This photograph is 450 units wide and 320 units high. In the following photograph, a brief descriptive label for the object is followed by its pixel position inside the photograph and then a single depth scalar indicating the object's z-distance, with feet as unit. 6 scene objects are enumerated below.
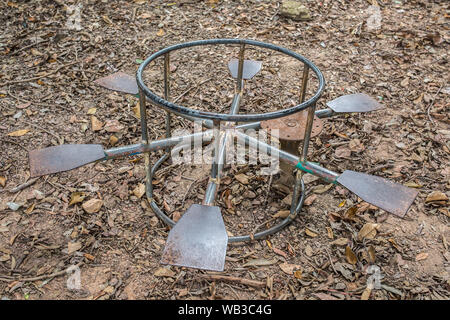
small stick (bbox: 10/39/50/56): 12.47
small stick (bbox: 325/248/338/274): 6.81
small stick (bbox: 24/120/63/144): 9.46
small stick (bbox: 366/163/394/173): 8.86
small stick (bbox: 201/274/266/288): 6.58
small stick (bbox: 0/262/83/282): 6.46
